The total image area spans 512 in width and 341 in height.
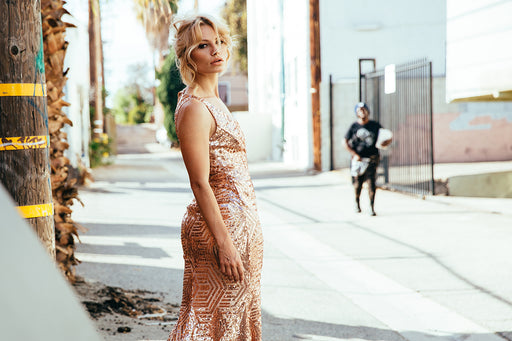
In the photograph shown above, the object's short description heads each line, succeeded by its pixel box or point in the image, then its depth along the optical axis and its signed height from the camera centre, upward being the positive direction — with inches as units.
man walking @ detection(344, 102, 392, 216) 415.5 -24.3
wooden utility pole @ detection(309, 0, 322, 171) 796.0 +33.9
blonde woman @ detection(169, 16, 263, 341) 103.8 -15.0
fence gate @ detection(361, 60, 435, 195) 602.5 -17.6
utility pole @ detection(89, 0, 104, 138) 928.9 +45.7
